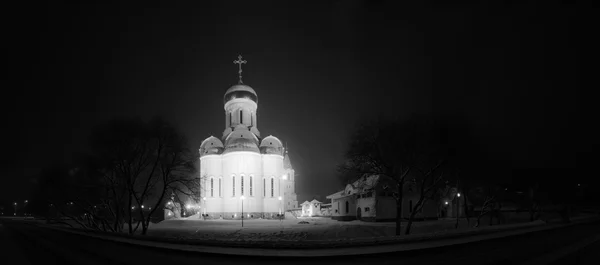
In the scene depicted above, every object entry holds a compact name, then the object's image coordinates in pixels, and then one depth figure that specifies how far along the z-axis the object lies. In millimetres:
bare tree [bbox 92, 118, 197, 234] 32062
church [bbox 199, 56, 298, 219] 65000
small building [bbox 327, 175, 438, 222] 53500
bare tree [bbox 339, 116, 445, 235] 31812
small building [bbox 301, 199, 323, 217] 85188
